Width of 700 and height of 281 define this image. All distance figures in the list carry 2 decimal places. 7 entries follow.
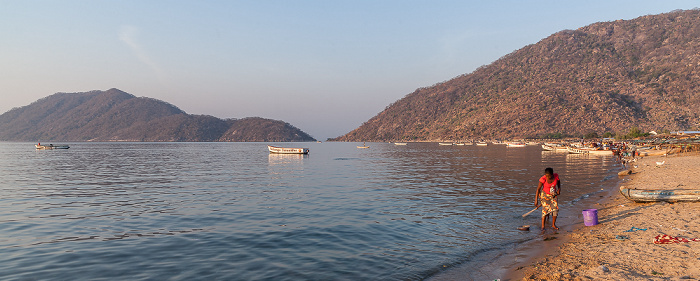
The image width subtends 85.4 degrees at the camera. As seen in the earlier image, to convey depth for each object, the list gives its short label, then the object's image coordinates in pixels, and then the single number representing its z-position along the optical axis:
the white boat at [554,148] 78.16
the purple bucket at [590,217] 13.15
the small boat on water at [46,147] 110.34
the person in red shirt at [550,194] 12.91
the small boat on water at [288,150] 81.07
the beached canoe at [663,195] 14.94
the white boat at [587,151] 63.19
